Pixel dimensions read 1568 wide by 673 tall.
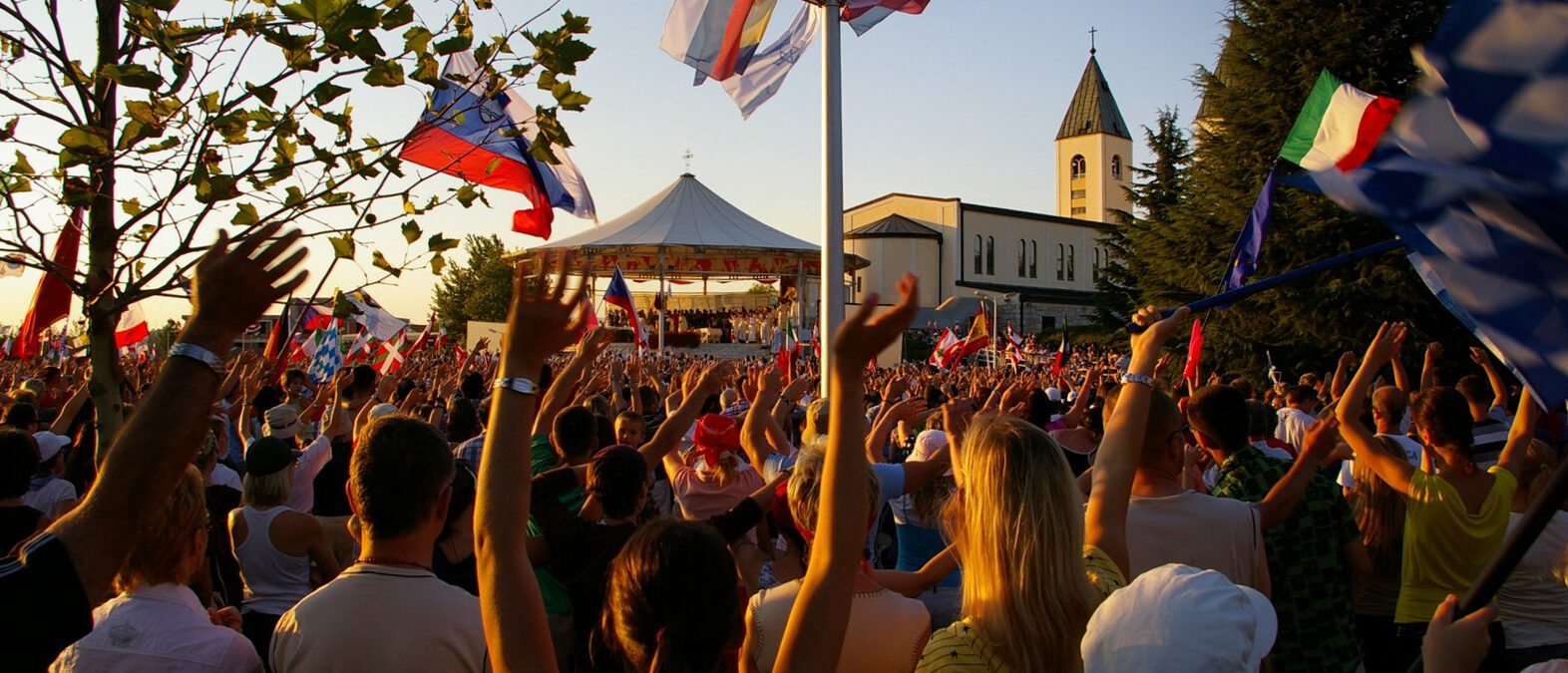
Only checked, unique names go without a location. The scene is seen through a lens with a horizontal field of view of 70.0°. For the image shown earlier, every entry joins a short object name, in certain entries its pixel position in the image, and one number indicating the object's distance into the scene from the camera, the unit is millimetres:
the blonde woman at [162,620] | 2789
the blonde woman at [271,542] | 4461
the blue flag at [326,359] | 13438
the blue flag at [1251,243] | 8602
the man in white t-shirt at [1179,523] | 3613
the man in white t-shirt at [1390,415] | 5559
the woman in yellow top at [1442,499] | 4211
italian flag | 6455
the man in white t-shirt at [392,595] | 2592
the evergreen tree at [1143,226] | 27094
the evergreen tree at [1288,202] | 21531
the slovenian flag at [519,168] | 8191
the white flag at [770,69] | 11734
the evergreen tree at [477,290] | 69250
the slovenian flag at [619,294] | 18703
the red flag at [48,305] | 7207
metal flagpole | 9828
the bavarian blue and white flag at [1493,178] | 1833
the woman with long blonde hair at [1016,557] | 2463
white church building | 64562
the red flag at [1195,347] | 9898
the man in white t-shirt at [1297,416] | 7785
